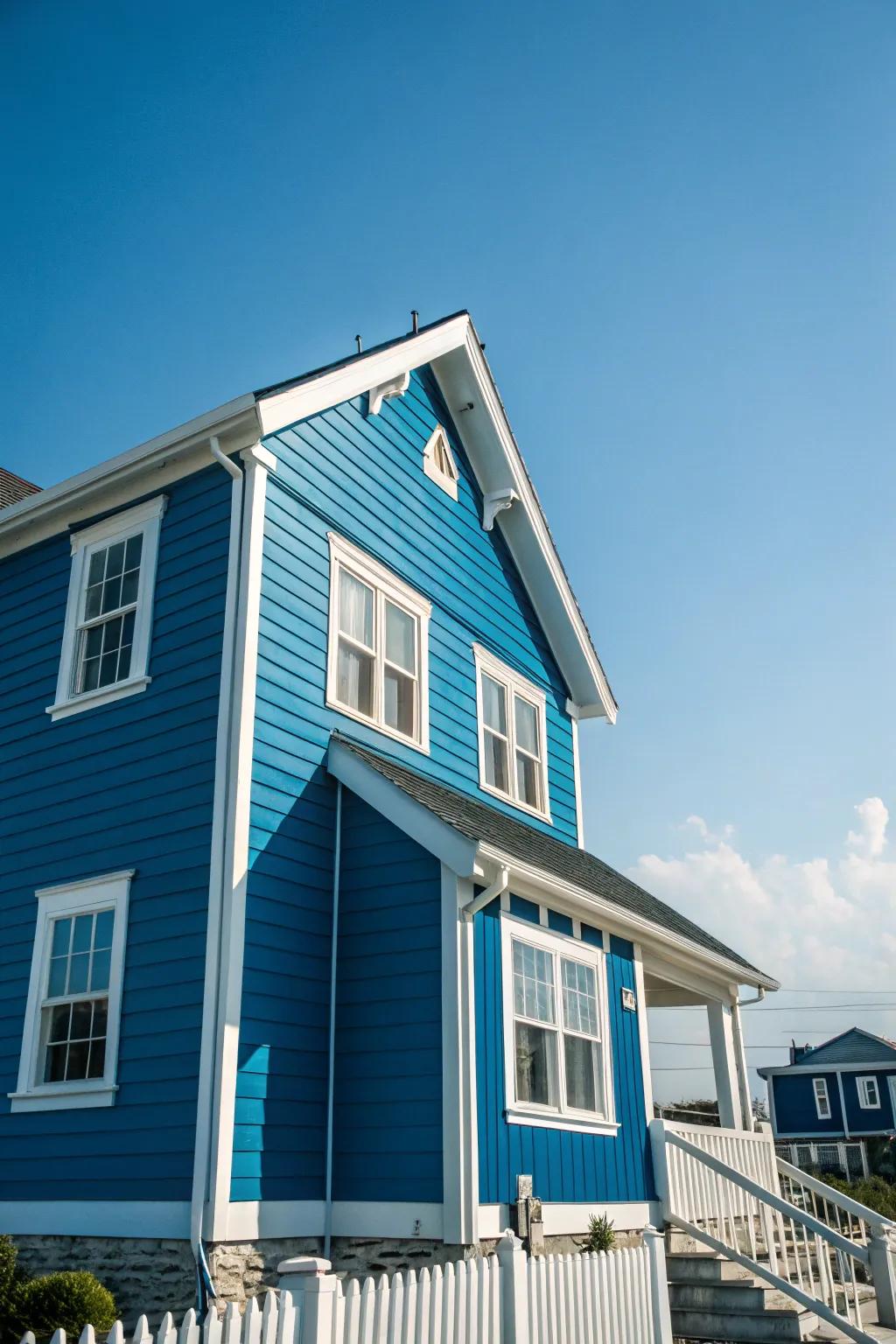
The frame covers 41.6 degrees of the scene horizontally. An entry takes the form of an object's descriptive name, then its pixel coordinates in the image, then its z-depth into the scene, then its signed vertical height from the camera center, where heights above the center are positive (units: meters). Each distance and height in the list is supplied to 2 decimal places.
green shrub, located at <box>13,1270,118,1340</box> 7.96 -0.59
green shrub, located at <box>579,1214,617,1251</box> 10.80 -0.30
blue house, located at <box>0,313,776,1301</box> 9.49 +2.55
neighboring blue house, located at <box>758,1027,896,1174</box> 49.62 +4.02
